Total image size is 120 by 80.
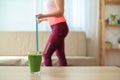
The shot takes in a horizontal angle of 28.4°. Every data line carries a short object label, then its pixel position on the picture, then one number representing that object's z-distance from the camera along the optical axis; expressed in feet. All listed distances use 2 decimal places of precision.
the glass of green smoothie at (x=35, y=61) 4.14
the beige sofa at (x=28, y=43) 11.64
